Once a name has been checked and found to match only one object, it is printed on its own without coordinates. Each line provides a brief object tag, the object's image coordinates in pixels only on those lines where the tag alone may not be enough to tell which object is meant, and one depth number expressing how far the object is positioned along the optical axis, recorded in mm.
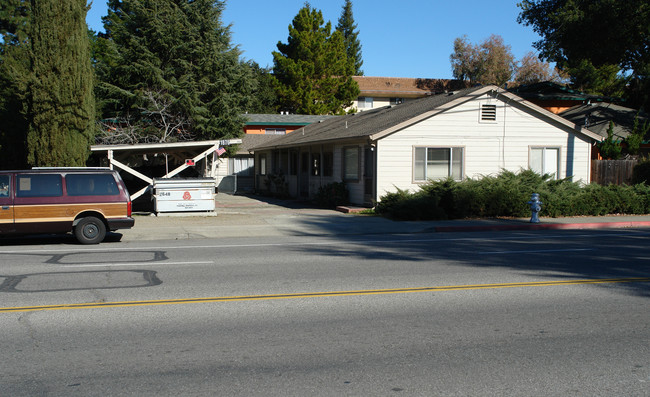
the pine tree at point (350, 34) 86012
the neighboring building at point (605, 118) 33875
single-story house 21641
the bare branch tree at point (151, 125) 29359
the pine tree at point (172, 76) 29859
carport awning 19683
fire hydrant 18375
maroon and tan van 13227
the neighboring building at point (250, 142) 37375
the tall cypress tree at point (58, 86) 19578
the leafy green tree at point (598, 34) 33750
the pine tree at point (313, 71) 55312
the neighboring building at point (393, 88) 66688
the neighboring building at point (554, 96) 42781
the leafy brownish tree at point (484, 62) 63219
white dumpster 19484
